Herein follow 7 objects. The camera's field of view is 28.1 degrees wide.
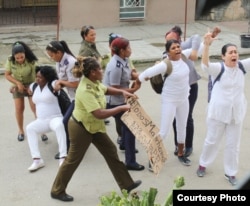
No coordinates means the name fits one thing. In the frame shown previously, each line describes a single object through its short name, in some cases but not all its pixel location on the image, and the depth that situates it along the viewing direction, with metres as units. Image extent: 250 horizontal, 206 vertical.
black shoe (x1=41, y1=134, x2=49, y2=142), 6.89
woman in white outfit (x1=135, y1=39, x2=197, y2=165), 5.46
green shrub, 3.33
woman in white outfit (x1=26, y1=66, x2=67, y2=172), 5.92
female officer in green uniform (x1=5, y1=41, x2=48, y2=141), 6.44
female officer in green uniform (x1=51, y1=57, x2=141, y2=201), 4.84
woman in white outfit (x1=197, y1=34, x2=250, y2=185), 5.16
